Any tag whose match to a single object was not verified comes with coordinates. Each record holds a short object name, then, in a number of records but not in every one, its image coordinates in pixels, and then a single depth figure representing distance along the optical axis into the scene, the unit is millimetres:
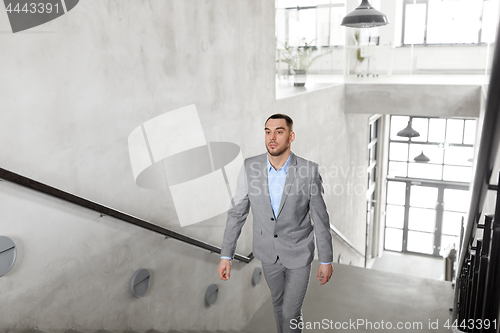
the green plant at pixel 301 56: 6836
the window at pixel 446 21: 12086
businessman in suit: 2367
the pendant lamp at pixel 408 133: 8523
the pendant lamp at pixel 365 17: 5523
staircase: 3855
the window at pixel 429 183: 14508
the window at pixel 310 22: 6516
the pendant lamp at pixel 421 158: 10909
